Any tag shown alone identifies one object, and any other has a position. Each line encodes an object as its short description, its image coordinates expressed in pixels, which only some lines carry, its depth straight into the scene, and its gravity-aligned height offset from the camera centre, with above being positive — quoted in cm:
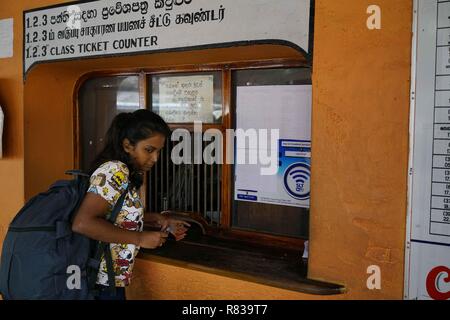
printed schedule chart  188 +4
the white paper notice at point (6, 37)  336 +74
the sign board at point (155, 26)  227 +66
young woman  201 -22
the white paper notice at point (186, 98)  309 +29
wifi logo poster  274 -20
